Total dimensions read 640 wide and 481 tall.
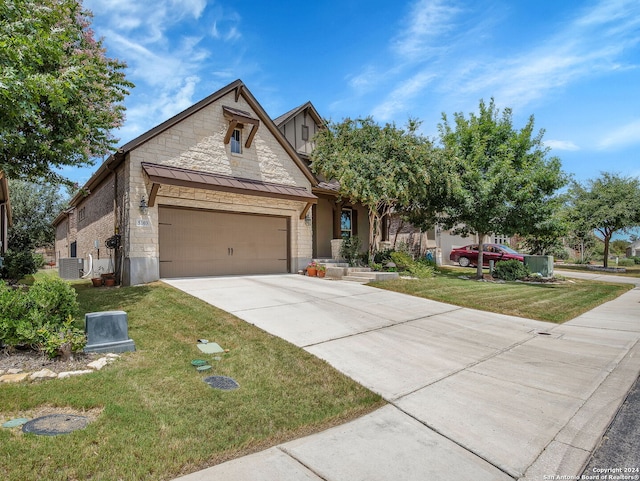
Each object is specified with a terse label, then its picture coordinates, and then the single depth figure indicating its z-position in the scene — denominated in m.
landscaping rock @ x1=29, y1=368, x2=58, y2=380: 3.99
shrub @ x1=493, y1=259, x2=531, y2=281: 15.98
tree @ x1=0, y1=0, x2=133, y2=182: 5.35
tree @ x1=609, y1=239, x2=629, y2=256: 34.35
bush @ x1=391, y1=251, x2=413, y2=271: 15.06
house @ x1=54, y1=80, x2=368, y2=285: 10.84
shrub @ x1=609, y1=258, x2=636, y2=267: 29.25
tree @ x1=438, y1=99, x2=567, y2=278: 14.16
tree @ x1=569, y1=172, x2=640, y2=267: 21.61
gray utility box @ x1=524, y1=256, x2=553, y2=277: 16.58
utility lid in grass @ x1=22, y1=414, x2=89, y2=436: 2.95
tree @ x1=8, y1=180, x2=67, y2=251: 29.33
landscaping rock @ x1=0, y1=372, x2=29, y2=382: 3.90
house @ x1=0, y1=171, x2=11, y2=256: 14.66
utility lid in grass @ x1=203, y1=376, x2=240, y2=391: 4.00
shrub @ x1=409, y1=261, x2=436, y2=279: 14.18
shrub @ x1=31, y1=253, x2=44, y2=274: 17.41
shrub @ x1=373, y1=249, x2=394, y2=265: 15.40
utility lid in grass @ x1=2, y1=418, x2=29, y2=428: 3.01
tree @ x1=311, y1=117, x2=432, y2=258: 13.32
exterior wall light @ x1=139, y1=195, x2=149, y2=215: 10.78
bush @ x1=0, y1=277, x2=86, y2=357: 4.49
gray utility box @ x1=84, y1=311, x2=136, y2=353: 4.85
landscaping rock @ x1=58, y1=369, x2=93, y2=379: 4.04
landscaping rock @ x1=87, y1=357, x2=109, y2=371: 4.32
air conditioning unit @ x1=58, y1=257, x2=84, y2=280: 14.30
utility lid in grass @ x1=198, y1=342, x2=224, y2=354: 5.14
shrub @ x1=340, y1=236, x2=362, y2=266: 15.02
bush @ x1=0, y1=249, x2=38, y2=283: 12.70
